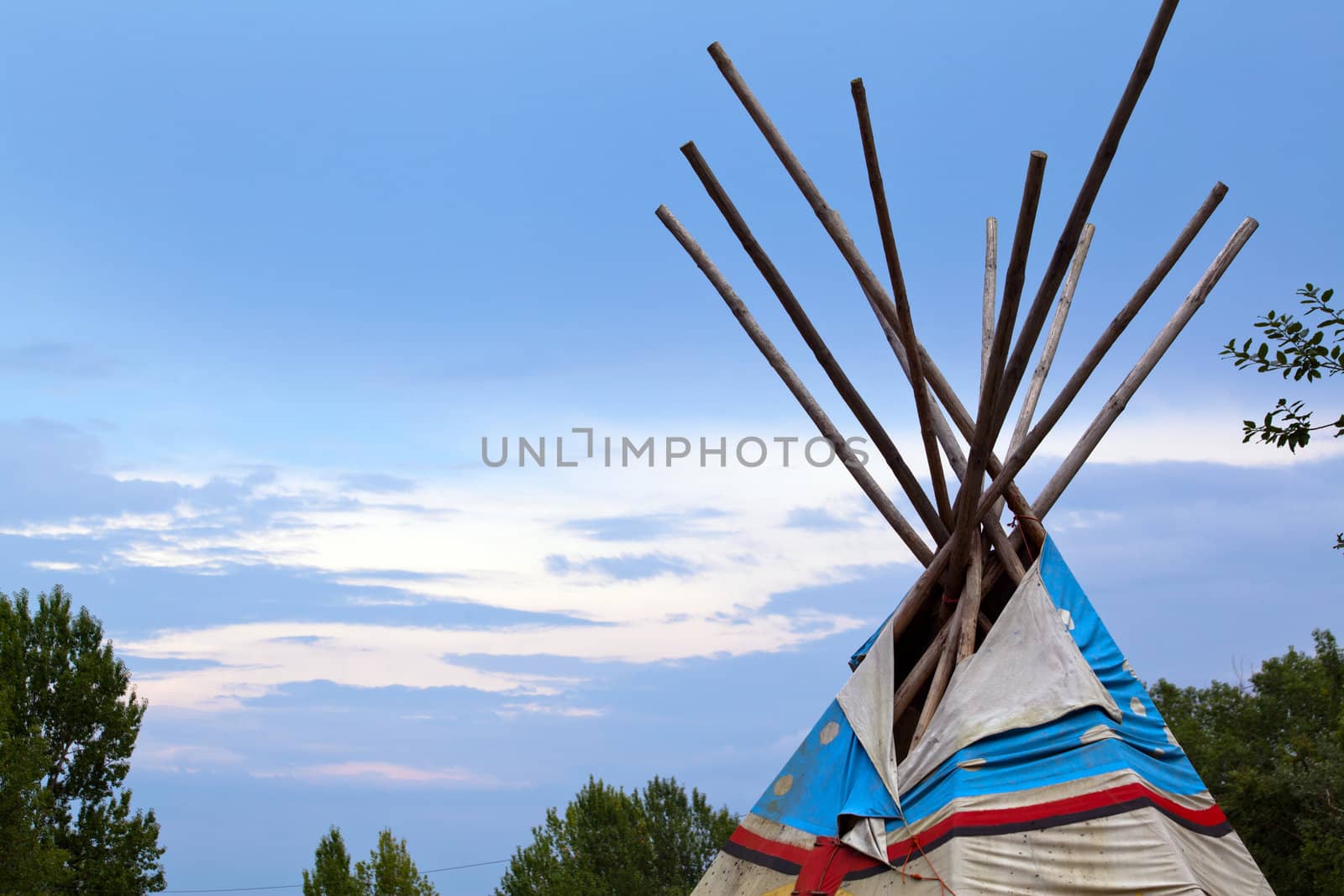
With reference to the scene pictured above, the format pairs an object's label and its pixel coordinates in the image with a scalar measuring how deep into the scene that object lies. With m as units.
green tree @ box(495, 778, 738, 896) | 34.69
